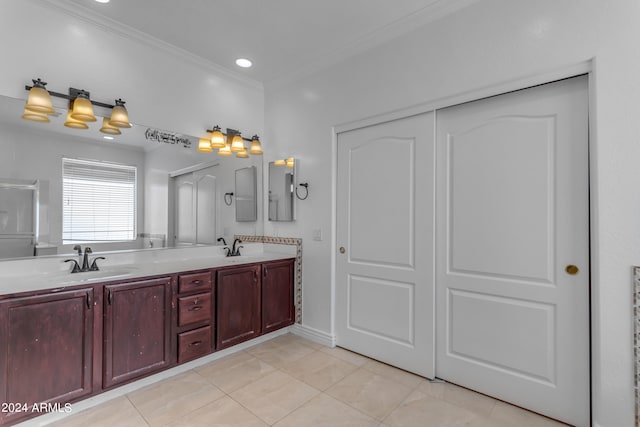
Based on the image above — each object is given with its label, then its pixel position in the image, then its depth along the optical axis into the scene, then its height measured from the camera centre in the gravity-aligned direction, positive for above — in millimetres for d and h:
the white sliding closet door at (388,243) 2492 -250
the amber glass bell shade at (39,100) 2096 +753
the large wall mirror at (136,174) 2158 +324
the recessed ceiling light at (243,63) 3160 +1538
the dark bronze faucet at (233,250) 3394 -405
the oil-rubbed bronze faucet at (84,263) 2297 -388
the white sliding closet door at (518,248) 1896 -222
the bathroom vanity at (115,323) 1770 -782
